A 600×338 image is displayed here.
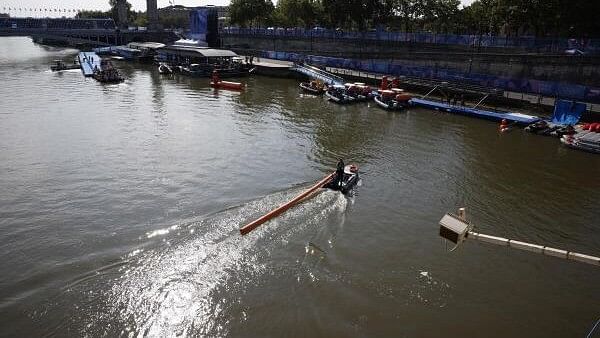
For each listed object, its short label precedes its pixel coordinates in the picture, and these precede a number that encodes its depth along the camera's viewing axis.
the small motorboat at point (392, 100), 47.06
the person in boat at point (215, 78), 60.47
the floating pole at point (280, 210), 19.25
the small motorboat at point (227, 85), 59.28
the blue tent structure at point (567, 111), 38.94
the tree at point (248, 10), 108.69
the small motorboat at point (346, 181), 24.05
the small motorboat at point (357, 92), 51.39
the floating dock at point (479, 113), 41.06
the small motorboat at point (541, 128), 38.22
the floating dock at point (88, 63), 71.11
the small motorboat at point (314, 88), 56.07
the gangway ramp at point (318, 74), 58.72
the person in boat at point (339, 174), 23.54
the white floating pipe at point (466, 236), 10.00
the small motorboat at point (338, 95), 50.25
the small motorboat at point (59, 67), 75.41
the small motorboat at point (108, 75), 63.31
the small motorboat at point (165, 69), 74.82
